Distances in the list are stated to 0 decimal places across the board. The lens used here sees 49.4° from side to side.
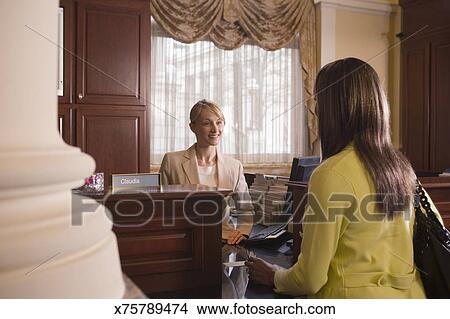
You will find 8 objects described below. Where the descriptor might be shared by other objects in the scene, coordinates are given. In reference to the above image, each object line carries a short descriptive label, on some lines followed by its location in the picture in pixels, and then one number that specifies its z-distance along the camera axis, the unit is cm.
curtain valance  310
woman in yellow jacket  83
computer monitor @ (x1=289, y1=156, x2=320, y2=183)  153
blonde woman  211
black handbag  88
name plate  121
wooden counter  107
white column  41
